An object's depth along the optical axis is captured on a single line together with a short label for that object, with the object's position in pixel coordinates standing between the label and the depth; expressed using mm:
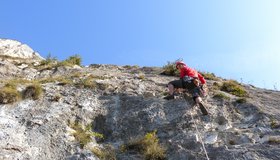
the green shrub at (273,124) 6157
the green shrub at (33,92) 6997
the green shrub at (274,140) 5590
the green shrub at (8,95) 6683
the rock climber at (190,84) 7227
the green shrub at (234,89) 7990
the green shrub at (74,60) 11099
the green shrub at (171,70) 9710
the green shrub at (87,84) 7809
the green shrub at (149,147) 5582
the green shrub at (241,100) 7112
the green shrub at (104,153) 5637
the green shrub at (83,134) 5899
